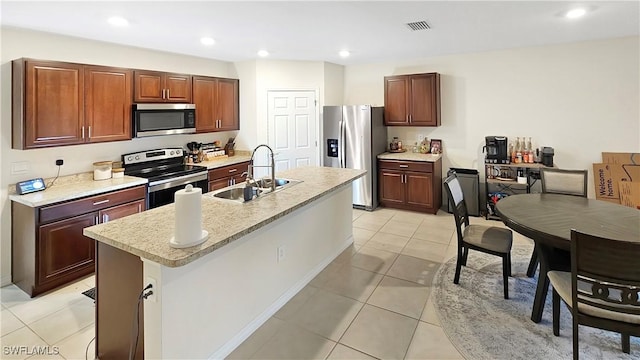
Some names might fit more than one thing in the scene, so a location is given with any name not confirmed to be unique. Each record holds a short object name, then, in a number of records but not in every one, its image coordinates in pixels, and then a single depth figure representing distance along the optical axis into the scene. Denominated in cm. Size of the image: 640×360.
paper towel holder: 173
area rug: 219
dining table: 227
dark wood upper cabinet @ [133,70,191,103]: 402
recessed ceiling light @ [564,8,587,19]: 308
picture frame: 557
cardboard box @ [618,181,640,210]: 415
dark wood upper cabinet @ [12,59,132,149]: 304
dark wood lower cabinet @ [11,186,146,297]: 294
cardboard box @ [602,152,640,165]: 430
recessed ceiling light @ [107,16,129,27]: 304
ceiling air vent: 339
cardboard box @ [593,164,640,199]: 427
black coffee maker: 489
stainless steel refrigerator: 541
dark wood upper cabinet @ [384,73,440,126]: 531
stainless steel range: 392
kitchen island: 178
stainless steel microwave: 402
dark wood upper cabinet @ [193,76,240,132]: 484
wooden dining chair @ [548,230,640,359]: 176
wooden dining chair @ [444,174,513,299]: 284
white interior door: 556
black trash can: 508
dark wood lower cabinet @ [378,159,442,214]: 523
